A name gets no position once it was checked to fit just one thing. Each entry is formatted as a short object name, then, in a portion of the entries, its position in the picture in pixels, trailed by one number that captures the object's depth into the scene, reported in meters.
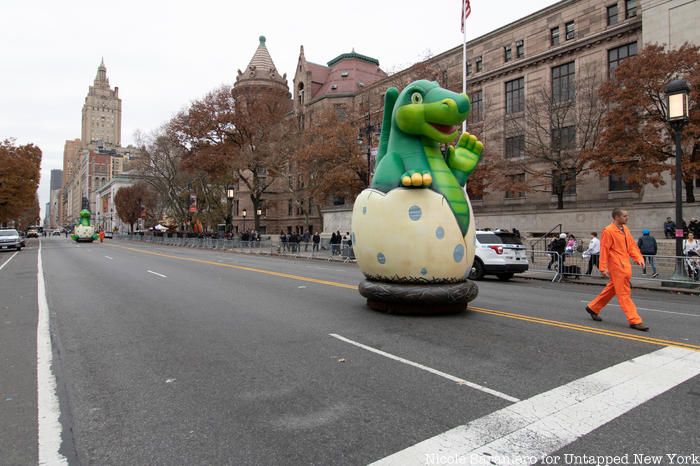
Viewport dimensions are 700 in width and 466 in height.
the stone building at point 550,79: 28.03
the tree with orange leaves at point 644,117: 20.97
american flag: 22.58
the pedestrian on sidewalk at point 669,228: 21.73
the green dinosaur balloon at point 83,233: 58.84
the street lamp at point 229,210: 41.28
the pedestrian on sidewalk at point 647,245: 16.17
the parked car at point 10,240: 36.12
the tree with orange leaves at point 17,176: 43.03
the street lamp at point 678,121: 13.53
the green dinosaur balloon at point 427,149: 7.81
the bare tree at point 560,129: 29.73
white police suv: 15.56
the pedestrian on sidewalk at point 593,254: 16.16
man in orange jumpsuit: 7.07
